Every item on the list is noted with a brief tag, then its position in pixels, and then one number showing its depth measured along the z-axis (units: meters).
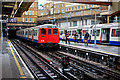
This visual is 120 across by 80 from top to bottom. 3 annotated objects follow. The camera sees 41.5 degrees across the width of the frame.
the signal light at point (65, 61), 10.04
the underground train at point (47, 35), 18.39
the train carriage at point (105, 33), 19.28
